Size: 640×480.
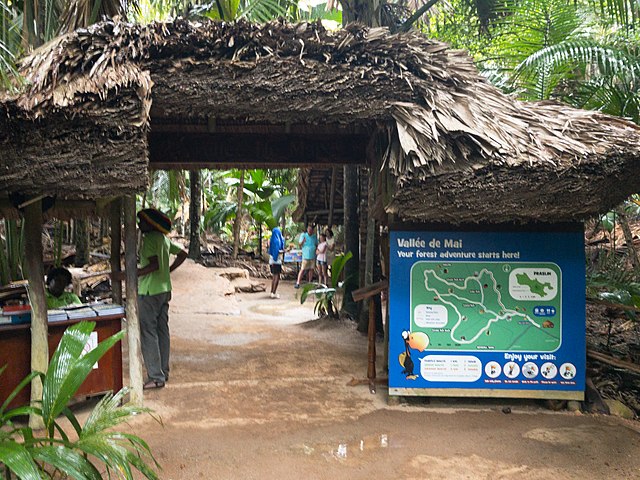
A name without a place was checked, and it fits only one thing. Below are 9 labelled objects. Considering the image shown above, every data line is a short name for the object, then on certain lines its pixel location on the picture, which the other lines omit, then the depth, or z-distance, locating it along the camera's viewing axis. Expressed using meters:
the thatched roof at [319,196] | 10.92
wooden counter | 4.59
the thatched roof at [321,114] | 4.36
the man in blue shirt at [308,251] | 13.73
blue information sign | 5.12
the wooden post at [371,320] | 5.55
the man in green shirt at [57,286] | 5.35
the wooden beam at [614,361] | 5.21
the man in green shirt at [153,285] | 5.56
